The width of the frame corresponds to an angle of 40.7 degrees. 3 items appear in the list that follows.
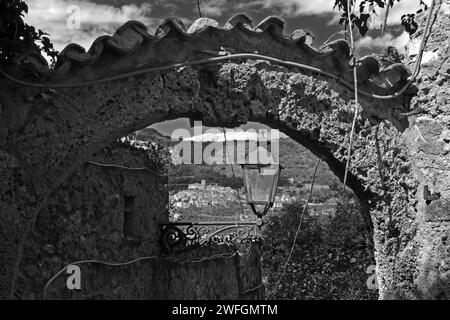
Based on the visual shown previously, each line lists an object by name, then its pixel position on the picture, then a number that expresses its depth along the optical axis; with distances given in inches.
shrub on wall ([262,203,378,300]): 405.4
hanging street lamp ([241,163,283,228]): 187.3
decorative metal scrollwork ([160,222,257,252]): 270.8
